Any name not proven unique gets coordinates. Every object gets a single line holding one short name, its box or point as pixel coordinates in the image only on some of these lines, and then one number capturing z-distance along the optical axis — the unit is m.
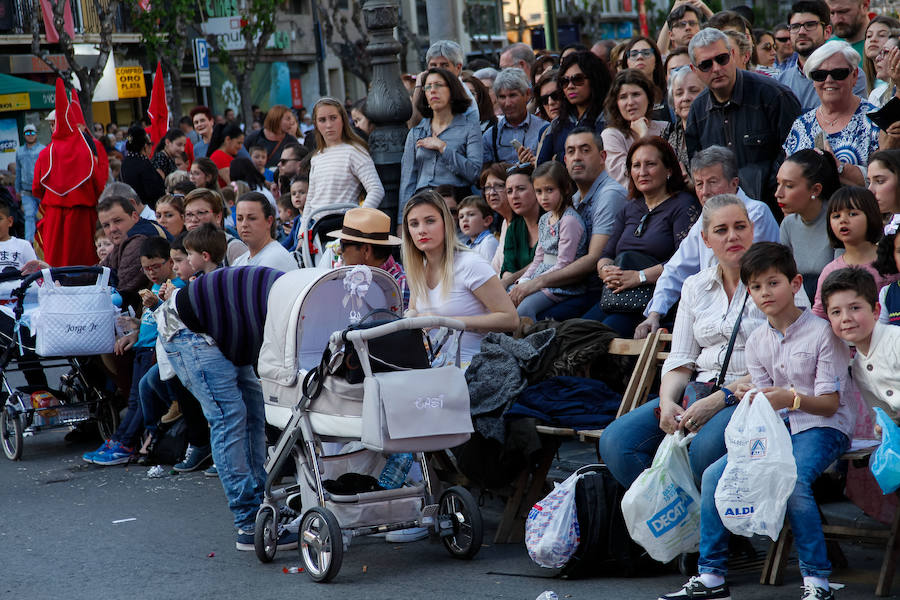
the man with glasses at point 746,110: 15.27
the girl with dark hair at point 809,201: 12.79
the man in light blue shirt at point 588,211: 15.70
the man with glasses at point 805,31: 18.23
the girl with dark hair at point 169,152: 32.25
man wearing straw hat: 14.17
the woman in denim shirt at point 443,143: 19.44
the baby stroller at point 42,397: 18.59
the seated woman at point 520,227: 16.86
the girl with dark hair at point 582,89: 18.19
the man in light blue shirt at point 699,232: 13.03
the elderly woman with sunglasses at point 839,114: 14.12
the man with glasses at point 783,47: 22.58
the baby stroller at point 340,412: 11.52
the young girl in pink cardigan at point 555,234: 15.81
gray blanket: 12.77
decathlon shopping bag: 10.59
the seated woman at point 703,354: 10.97
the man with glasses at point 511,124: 20.28
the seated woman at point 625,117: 16.92
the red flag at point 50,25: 74.44
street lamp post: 20.12
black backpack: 11.25
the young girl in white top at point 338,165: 20.37
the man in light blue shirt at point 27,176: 42.25
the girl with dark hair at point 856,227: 11.63
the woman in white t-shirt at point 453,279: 13.73
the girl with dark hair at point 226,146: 30.74
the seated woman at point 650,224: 14.48
